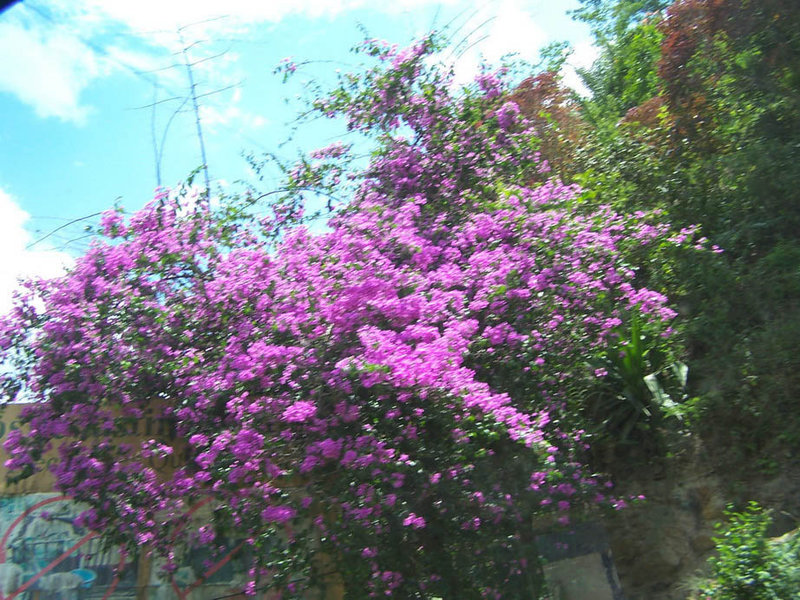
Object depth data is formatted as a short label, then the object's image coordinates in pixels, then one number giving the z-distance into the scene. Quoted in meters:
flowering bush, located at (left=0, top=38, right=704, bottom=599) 5.74
